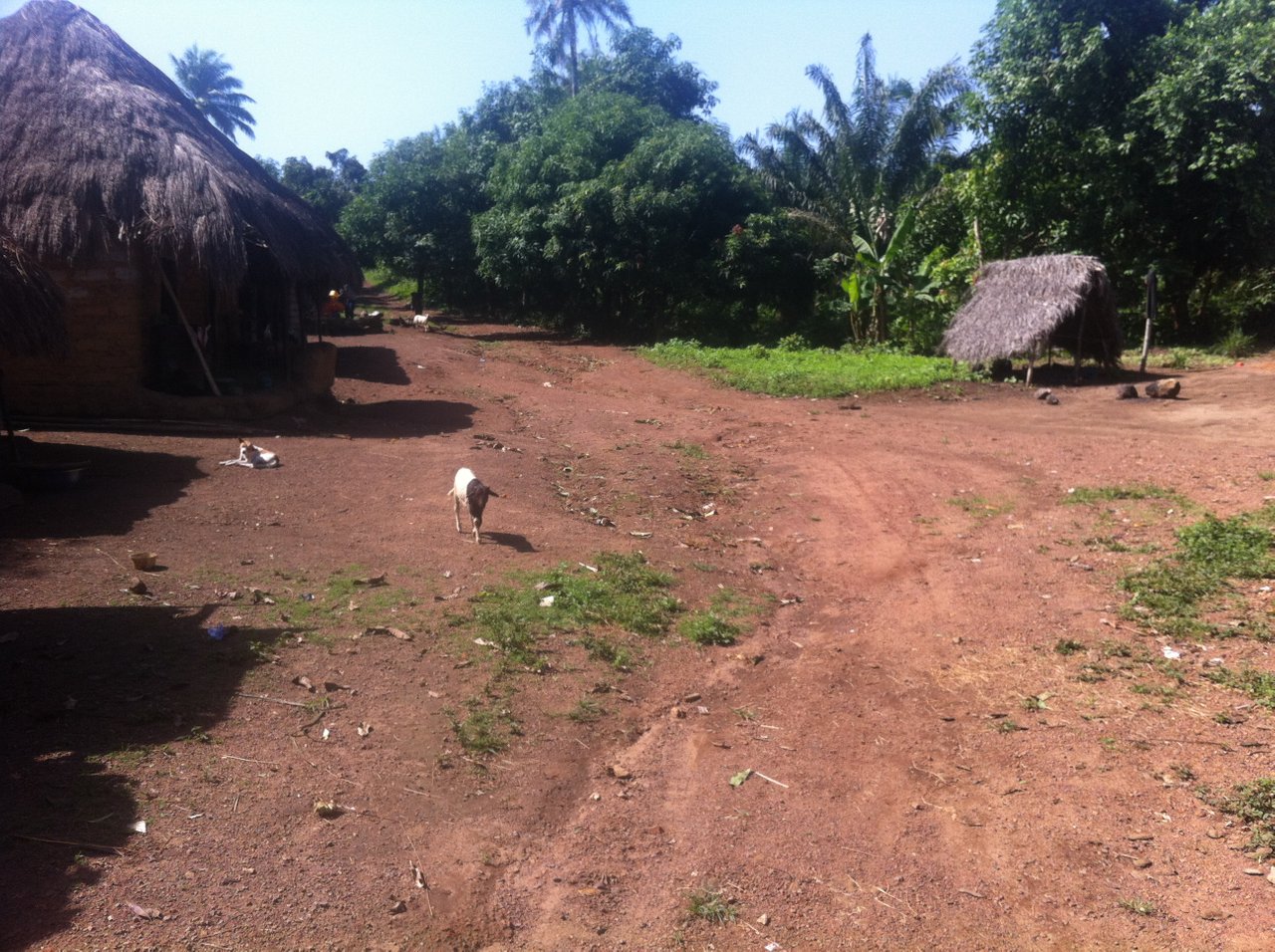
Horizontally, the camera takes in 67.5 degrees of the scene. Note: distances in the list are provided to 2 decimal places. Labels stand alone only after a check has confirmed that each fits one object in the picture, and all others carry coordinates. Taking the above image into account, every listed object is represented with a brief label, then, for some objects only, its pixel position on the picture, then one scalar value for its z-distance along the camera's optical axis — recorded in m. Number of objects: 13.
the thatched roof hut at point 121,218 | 10.81
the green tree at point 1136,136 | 17.27
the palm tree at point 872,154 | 21.41
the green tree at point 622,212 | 23.39
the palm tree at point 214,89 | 45.41
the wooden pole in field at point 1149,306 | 16.44
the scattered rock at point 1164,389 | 14.49
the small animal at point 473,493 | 7.21
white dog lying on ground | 9.21
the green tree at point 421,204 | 28.58
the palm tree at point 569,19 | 37.38
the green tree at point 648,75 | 30.25
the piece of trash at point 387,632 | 5.58
